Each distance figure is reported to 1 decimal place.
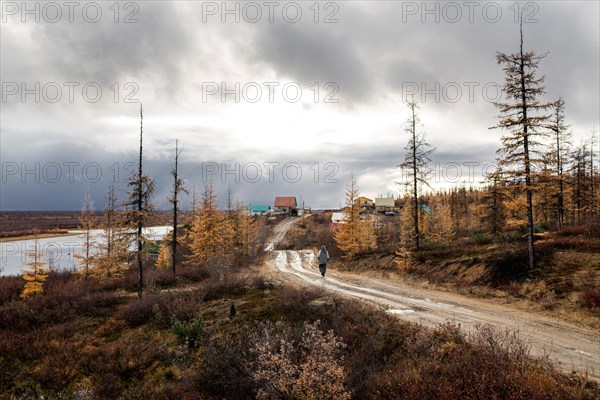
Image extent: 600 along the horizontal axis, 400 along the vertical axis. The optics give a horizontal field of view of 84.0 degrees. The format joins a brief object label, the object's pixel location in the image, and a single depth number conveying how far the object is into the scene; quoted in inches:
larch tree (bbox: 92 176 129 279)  1359.5
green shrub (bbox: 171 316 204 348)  512.5
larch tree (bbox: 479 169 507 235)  1673.2
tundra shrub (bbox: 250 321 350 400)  283.7
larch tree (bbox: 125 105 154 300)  838.5
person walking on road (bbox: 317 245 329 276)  986.1
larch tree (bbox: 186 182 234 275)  1547.7
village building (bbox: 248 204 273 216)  5475.4
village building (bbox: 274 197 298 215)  4977.9
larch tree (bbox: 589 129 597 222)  1504.7
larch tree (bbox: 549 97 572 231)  1293.1
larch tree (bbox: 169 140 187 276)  1270.4
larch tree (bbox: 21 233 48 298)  1007.4
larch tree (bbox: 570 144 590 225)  1422.1
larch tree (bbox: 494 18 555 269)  719.7
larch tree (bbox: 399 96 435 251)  1094.4
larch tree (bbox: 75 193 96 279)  1390.3
